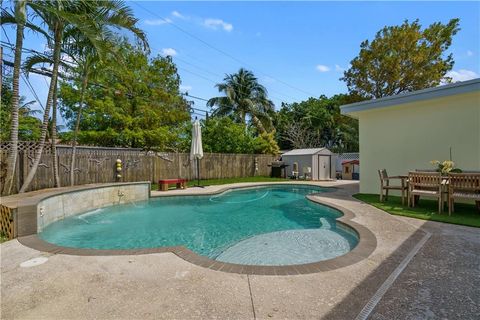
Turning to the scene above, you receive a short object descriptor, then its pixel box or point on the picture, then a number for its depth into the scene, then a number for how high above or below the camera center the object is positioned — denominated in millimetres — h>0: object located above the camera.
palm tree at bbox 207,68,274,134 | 23812 +5773
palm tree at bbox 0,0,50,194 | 6125 +1697
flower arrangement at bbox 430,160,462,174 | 5930 -59
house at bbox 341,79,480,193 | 6898 +1040
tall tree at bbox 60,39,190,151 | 14492 +3263
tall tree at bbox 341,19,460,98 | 16469 +6913
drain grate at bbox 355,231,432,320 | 2121 -1192
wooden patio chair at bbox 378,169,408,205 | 6918 -604
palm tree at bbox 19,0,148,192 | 6715 +3870
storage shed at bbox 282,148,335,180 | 17078 +38
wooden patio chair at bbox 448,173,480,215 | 5484 -473
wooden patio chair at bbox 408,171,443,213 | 5840 -484
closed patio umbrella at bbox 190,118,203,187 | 12047 +967
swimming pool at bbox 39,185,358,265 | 4312 -1438
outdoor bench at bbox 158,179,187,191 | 11078 -900
